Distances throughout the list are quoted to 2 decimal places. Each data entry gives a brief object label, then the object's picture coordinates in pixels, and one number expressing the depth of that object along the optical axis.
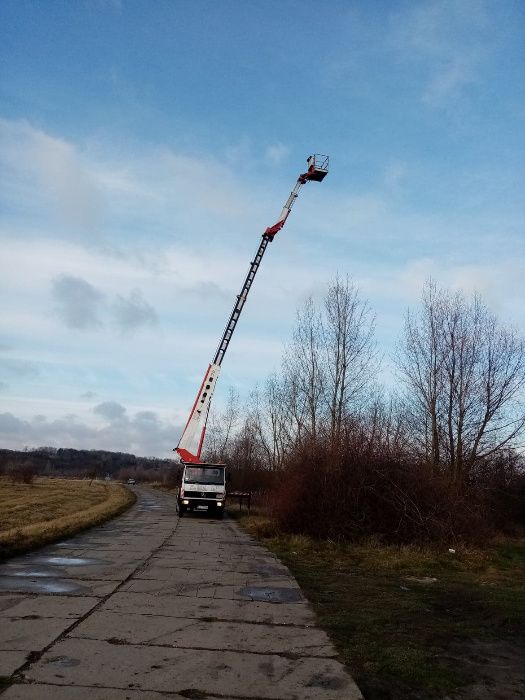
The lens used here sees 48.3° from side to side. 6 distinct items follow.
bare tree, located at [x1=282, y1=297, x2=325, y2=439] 29.92
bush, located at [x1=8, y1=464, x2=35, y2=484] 67.51
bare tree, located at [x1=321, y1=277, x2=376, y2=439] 27.59
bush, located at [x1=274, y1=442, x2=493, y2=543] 17.31
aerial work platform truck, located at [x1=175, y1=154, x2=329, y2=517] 26.09
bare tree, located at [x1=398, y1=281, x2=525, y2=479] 25.33
